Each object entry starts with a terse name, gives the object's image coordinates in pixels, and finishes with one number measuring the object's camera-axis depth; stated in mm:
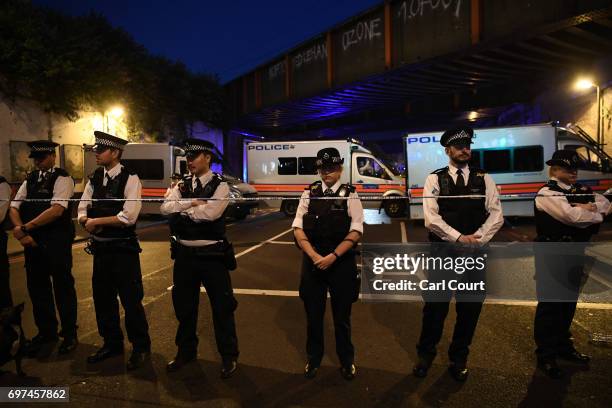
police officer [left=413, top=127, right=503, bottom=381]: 3309
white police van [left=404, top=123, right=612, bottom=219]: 11938
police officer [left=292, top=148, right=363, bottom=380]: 3379
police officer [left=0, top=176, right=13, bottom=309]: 4023
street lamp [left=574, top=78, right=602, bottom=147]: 13859
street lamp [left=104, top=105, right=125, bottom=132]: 18469
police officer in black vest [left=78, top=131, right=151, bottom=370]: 3592
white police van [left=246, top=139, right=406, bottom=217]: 15047
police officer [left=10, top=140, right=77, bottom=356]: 3885
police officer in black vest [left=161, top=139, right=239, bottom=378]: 3441
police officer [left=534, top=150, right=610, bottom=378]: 3408
